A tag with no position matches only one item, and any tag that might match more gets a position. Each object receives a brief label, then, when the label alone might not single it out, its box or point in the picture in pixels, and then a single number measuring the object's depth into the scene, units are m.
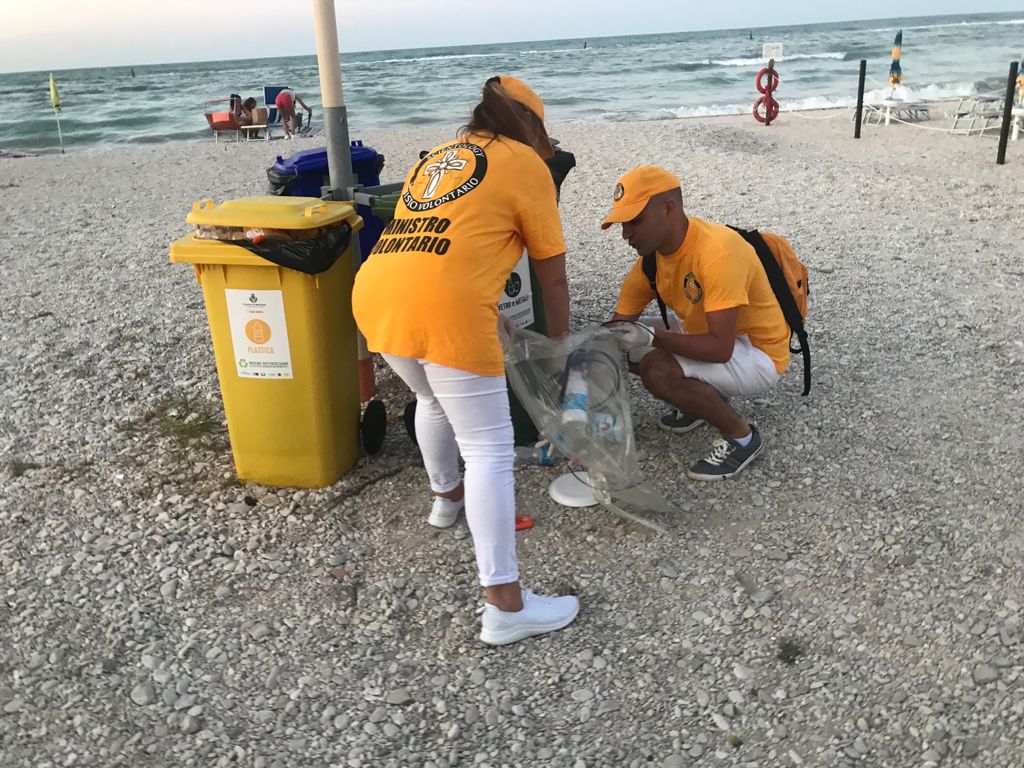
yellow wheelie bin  2.87
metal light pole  3.32
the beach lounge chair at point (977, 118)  11.43
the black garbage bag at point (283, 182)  4.02
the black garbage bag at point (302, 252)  2.83
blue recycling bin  4.04
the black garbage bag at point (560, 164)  3.74
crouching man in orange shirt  2.97
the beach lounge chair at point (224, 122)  15.81
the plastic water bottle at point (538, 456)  3.44
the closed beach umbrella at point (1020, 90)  11.31
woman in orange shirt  2.19
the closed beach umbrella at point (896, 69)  13.70
